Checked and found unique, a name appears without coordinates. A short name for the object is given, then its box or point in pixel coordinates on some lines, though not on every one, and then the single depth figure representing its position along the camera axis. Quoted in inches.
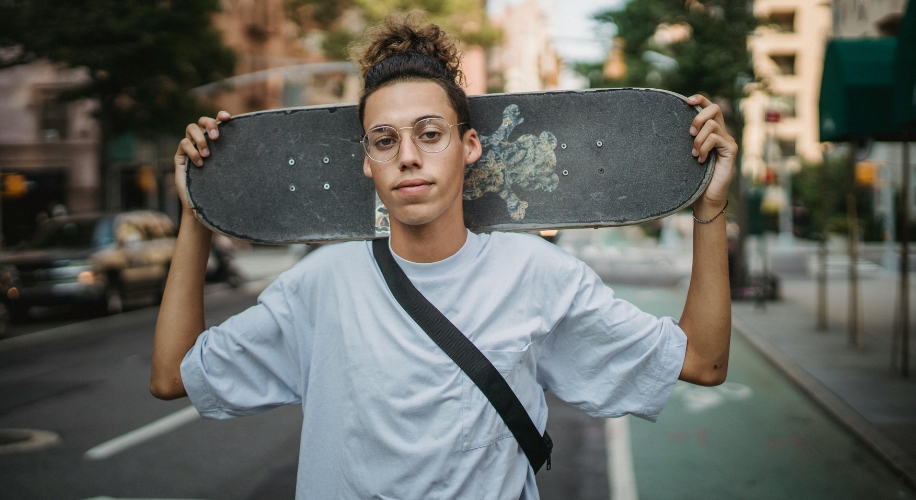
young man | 67.8
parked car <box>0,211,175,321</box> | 531.5
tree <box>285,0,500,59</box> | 1492.4
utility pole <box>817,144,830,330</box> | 446.9
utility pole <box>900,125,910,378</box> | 304.2
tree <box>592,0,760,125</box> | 598.5
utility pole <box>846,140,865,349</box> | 387.7
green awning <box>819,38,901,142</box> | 324.8
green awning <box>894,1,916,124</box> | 246.5
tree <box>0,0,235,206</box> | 515.2
